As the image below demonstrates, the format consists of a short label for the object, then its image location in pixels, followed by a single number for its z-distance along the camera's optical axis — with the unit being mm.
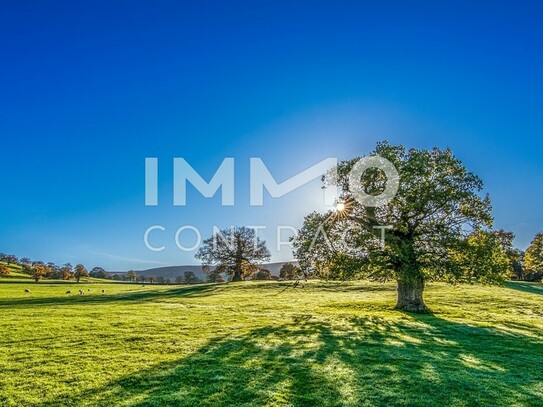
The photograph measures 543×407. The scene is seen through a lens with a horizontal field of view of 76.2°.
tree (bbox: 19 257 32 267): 123050
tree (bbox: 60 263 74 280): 87469
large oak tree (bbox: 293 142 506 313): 24953
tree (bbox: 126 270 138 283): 111500
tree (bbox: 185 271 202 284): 98125
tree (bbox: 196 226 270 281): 70562
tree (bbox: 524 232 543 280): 68250
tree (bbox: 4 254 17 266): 124125
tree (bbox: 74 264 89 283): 83188
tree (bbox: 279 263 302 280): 71675
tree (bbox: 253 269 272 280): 82500
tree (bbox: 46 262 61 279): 100562
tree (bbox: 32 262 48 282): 77875
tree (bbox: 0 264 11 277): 81488
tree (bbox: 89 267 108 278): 124500
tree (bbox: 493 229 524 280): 78062
